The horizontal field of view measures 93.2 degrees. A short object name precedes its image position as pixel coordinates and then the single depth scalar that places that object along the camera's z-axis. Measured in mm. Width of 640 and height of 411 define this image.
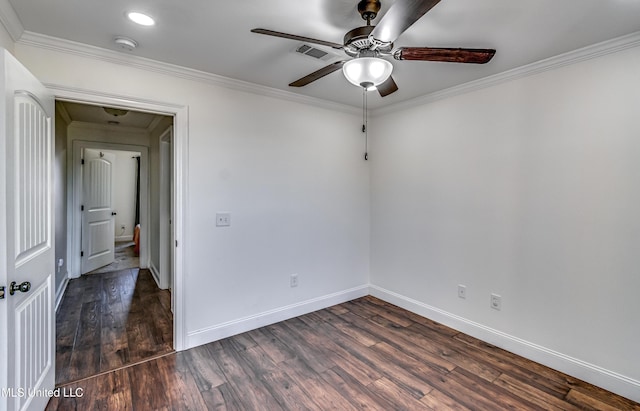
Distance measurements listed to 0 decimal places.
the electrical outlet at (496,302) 2722
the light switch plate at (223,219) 2840
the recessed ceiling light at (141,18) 1796
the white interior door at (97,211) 4939
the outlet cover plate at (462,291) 2984
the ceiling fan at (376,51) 1501
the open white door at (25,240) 1401
